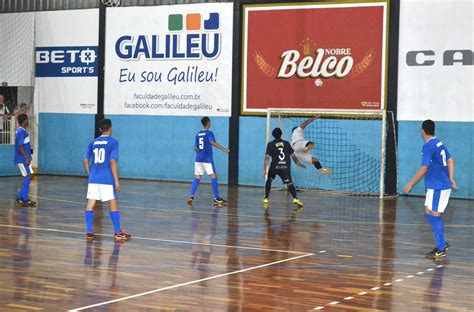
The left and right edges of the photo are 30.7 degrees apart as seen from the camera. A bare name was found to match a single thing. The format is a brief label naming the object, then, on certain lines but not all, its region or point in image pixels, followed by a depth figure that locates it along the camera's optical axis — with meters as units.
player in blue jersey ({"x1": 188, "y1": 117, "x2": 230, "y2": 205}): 20.59
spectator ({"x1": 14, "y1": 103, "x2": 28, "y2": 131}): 24.83
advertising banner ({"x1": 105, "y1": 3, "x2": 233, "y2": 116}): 27.39
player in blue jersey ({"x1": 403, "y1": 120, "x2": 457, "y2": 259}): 13.11
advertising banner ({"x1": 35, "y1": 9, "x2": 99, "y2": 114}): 29.64
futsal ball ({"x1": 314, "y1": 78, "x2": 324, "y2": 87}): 25.73
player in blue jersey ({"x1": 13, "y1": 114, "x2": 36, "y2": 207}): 19.17
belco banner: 24.97
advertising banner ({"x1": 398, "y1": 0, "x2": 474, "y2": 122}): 23.59
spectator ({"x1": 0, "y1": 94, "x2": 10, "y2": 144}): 28.74
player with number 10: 14.00
